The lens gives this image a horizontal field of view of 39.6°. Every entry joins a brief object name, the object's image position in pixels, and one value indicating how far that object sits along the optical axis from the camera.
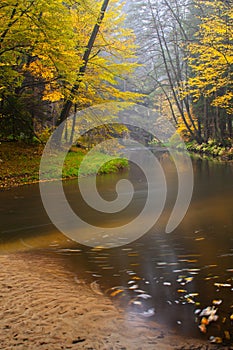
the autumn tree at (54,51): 9.48
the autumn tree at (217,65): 15.45
